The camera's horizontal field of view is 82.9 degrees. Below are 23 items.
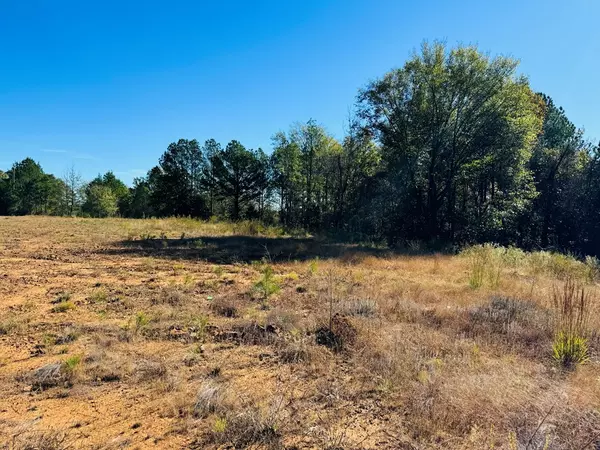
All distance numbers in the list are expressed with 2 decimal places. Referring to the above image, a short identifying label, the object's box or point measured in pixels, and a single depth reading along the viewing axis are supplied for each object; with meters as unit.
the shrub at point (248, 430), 2.29
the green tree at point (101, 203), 46.00
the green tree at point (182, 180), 41.00
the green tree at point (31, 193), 49.06
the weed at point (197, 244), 12.52
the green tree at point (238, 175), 39.16
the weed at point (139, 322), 4.28
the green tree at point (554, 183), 22.27
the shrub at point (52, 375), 3.05
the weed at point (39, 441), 2.20
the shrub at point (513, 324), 3.98
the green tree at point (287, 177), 35.25
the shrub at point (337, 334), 3.90
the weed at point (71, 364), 3.19
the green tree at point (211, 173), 40.09
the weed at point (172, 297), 5.52
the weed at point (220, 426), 2.38
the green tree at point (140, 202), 46.94
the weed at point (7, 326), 4.22
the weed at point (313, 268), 8.45
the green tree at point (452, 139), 17.83
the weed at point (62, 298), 5.47
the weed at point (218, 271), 7.86
